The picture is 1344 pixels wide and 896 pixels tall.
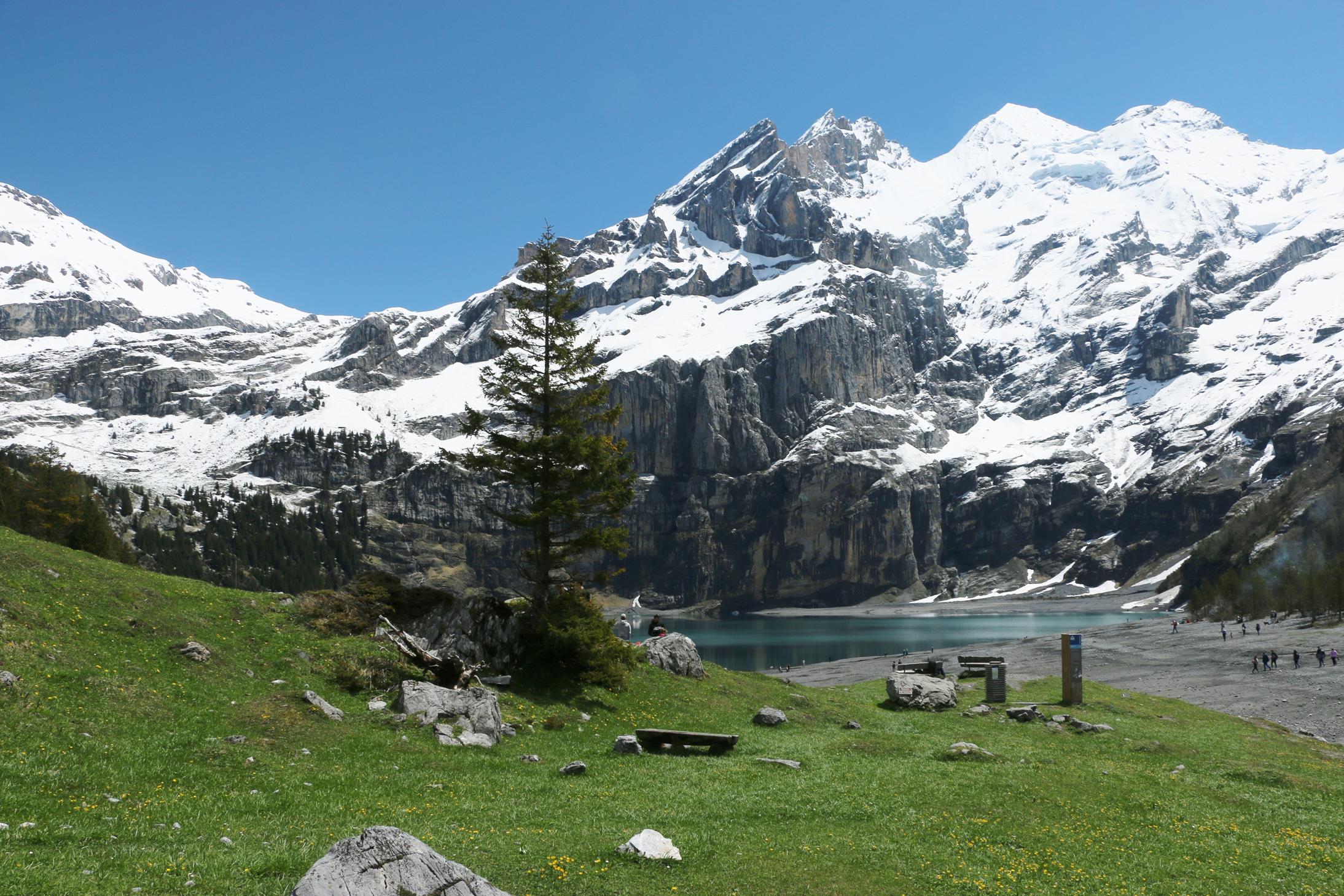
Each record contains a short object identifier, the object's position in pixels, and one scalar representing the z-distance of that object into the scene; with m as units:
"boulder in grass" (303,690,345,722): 23.41
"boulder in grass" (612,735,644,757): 25.44
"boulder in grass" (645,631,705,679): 37.56
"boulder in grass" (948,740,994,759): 27.03
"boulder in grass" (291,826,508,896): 9.99
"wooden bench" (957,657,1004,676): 55.88
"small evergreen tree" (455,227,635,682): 34.31
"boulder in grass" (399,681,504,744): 24.59
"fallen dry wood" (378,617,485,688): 27.72
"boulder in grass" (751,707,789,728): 32.66
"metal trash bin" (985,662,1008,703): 44.12
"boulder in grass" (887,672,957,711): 40.31
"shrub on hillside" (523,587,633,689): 32.19
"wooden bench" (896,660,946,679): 51.63
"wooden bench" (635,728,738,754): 26.41
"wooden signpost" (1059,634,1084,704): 42.81
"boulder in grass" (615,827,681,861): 15.02
